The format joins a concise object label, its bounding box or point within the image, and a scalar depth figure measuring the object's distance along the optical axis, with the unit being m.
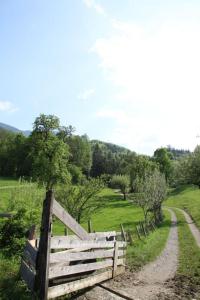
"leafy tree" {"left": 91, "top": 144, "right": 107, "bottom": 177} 103.24
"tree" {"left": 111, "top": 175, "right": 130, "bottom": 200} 62.62
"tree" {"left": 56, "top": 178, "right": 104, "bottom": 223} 20.72
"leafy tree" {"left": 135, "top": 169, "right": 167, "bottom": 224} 32.05
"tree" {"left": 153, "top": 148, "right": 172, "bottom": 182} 80.70
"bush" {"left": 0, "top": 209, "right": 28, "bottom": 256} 8.77
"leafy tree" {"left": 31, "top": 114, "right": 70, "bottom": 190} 40.23
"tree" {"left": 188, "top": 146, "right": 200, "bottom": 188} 39.35
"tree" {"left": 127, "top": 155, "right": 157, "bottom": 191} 64.21
